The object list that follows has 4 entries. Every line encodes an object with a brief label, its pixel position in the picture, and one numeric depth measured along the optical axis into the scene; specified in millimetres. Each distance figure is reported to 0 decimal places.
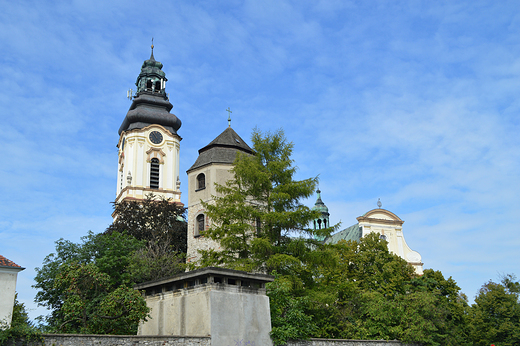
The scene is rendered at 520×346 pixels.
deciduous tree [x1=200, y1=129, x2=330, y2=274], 21578
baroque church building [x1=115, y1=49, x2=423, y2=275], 46344
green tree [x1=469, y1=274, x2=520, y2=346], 25875
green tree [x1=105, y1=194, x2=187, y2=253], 35975
